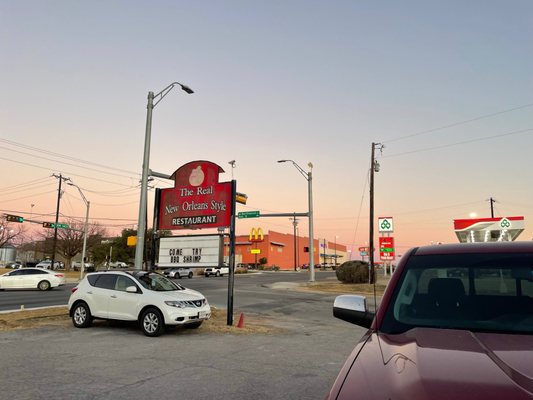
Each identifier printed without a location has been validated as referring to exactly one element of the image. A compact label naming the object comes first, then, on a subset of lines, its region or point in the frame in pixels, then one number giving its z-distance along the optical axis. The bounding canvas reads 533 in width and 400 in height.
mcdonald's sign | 88.56
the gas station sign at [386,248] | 33.03
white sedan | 26.72
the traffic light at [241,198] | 15.50
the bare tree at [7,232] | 76.56
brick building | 94.38
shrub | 36.09
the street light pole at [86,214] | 41.45
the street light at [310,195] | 35.47
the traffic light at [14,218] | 42.38
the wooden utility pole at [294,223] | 92.46
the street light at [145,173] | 15.05
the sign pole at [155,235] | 15.77
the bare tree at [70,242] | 70.31
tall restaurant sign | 14.36
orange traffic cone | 12.73
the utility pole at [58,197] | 55.28
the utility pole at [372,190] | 35.34
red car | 1.73
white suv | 10.76
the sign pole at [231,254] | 13.23
